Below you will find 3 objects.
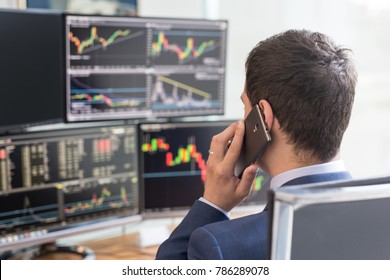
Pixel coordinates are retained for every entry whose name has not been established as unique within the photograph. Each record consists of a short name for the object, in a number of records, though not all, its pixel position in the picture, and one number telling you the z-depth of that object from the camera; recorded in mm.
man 1053
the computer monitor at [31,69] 1611
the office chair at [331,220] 707
